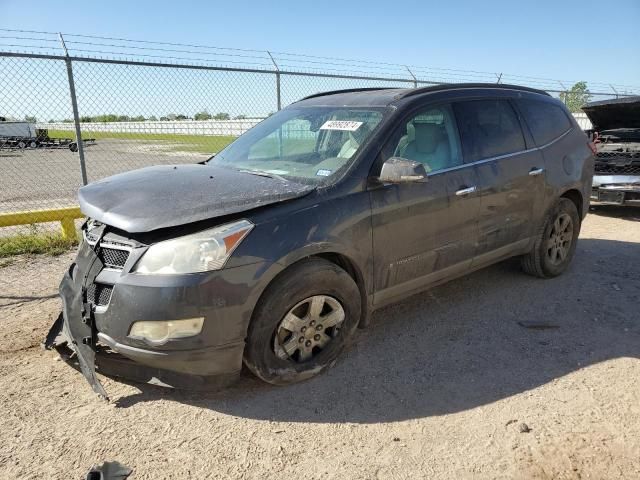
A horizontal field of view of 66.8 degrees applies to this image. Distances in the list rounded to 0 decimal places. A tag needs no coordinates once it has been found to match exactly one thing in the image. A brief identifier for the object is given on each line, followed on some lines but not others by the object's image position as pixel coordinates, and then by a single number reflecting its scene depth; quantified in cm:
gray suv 261
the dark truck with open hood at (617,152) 757
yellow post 592
